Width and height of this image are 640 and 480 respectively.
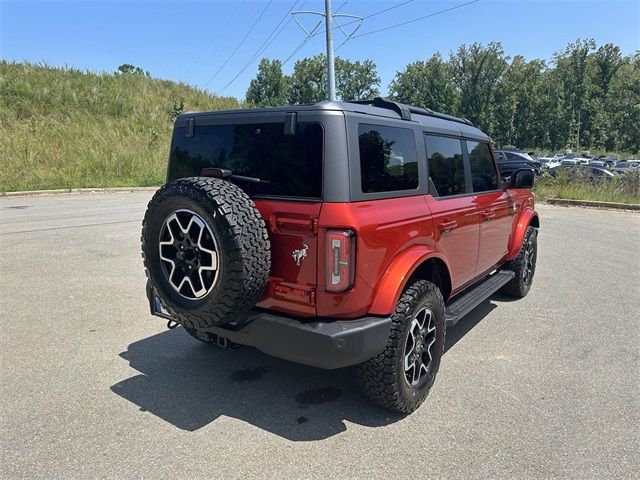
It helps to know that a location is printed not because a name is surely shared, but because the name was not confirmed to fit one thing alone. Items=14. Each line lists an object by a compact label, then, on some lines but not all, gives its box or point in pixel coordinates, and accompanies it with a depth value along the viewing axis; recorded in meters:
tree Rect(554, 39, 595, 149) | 66.75
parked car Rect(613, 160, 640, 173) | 34.79
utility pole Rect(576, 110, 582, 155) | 69.00
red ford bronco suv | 2.60
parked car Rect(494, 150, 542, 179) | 22.67
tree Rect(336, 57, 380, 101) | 82.88
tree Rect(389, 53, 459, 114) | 78.31
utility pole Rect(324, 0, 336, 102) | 19.03
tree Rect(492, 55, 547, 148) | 72.25
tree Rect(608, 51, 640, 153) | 68.62
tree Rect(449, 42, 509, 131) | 72.50
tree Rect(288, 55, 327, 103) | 80.62
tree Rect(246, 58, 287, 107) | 88.56
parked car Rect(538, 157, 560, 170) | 36.34
